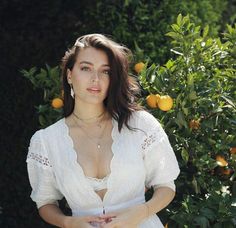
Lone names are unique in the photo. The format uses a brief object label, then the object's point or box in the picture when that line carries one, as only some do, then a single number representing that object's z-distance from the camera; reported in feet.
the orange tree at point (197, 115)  10.59
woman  9.35
